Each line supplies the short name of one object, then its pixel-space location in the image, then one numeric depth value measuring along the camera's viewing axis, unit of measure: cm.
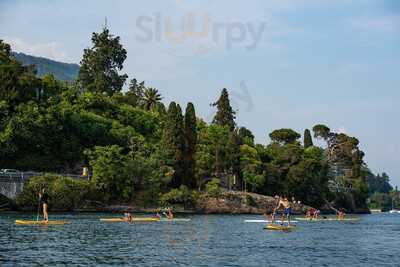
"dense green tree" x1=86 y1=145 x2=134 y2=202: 11950
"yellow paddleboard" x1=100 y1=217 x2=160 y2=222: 8519
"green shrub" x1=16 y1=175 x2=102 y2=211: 10819
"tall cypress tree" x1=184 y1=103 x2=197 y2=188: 13338
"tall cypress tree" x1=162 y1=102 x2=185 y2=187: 13050
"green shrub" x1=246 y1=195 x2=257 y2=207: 13866
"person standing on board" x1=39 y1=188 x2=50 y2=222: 7335
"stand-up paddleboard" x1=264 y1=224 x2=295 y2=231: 7134
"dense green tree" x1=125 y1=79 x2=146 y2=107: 18550
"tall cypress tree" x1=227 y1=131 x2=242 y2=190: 15000
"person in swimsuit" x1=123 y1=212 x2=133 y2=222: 8438
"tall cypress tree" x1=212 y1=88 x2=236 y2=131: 18000
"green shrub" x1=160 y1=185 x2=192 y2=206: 12506
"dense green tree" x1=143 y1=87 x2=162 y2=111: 19838
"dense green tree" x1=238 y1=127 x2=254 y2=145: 17162
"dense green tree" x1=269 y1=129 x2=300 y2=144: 18338
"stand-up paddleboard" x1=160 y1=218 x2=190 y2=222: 9100
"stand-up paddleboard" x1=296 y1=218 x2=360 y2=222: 10367
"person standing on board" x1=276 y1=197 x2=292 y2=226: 7421
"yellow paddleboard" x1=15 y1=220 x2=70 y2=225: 7219
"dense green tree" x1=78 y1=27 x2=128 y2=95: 19600
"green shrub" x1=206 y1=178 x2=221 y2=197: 13175
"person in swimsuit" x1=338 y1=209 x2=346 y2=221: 11191
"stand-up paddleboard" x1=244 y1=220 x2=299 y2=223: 9181
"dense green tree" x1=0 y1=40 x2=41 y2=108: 12688
